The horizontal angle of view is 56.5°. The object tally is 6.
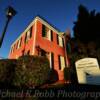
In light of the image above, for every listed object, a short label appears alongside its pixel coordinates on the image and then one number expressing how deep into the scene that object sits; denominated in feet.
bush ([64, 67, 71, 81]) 28.35
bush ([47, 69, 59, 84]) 31.14
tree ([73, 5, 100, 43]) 31.94
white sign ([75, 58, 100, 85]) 17.11
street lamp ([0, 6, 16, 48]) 17.10
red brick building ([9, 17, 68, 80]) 34.15
